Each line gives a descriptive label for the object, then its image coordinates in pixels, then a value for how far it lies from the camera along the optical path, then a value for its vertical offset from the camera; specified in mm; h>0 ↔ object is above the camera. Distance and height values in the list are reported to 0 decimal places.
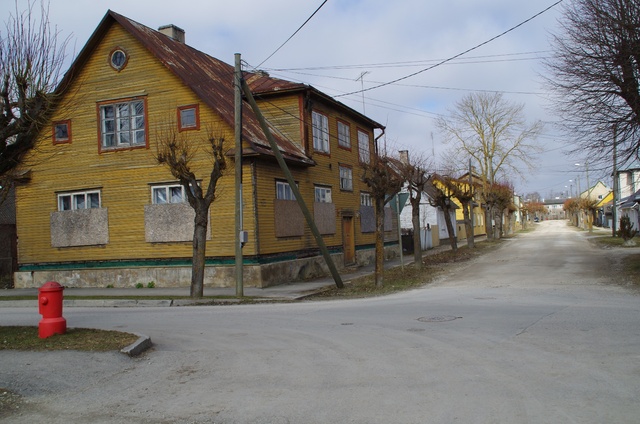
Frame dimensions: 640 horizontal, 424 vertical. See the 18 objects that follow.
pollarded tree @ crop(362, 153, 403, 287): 18375 +1204
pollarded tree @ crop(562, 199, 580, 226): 86312 +1415
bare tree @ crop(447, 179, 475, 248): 36406 +1630
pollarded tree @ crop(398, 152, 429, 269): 24312 +1859
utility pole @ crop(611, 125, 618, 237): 16341 +1922
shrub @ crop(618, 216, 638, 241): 31297 -834
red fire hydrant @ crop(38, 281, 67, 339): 9203 -1166
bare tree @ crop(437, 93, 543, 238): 52219 +6593
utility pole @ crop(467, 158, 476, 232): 38716 +2210
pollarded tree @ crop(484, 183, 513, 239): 48656 +1776
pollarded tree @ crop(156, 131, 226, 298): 15766 +1097
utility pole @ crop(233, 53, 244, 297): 16047 +1919
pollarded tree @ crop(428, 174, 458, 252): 32875 +928
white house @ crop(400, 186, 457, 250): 41188 -13
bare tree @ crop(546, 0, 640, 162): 14883 +4068
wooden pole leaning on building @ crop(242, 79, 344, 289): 16016 +1180
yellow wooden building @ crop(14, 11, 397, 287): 19812 +2037
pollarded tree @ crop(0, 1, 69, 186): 9133 +2305
